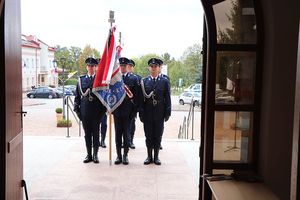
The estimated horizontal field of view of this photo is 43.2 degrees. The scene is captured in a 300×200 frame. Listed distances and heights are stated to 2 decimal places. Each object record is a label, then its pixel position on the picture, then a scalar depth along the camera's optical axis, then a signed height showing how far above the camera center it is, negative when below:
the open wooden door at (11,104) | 2.83 -0.22
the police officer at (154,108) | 5.39 -0.40
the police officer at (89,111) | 5.42 -0.46
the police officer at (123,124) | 5.41 -0.65
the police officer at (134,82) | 5.52 -0.04
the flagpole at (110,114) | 5.35 -0.50
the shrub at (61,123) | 11.27 -1.34
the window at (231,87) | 2.88 -0.05
